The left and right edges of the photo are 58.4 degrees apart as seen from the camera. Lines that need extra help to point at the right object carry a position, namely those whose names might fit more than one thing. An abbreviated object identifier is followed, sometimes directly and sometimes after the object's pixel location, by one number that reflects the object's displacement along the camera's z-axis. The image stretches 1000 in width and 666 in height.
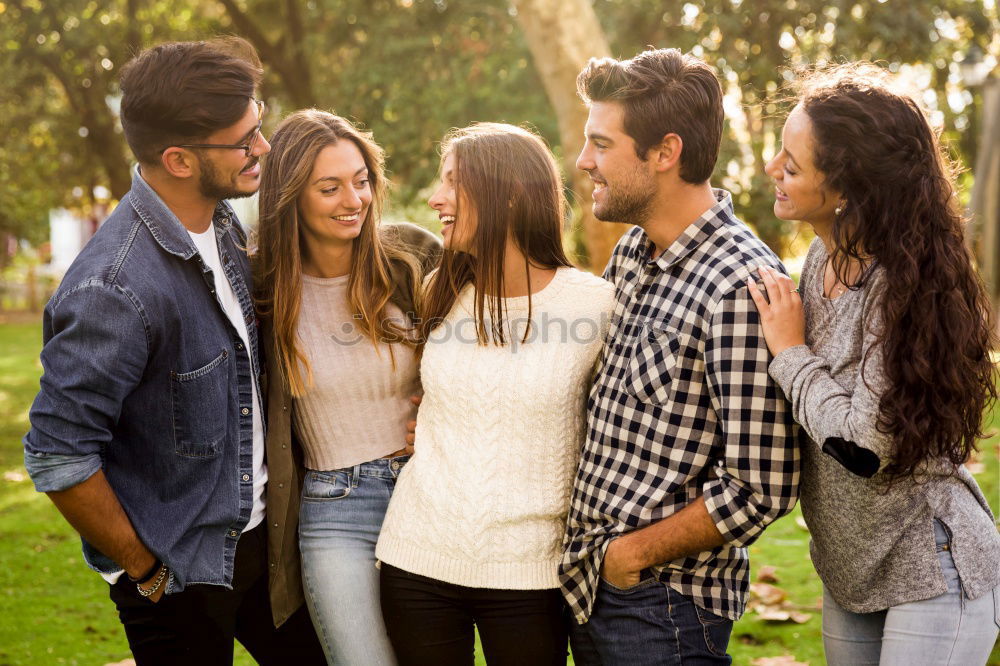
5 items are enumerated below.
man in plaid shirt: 2.35
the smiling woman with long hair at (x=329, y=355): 2.91
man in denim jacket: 2.34
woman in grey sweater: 2.06
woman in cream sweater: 2.63
